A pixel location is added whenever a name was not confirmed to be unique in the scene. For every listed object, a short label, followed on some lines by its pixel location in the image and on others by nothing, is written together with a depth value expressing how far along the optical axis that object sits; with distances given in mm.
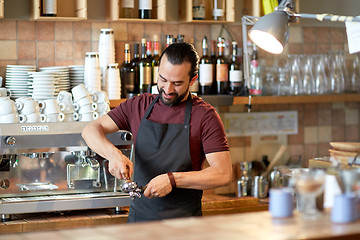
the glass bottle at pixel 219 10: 4141
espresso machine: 3188
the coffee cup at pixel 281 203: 1846
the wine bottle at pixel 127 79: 3941
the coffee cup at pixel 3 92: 3567
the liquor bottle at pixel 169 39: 4072
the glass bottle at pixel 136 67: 3998
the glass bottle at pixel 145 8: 3961
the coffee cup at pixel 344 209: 1809
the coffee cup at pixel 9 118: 3260
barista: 2746
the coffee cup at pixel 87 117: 3439
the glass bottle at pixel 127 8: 3922
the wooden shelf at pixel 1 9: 3498
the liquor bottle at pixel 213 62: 4207
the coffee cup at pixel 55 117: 3367
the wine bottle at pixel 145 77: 3955
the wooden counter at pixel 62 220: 3195
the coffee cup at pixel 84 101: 3453
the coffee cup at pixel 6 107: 3262
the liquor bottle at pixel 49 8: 3701
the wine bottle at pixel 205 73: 4082
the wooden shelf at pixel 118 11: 3855
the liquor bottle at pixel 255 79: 4273
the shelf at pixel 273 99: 3985
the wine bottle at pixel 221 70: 4152
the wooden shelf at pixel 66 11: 3682
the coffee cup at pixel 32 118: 3314
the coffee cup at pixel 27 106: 3312
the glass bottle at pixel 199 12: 4117
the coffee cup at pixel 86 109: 3447
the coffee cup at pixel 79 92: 3467
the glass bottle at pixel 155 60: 3992
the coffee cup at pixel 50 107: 3371
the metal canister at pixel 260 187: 4312
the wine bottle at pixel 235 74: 4188
